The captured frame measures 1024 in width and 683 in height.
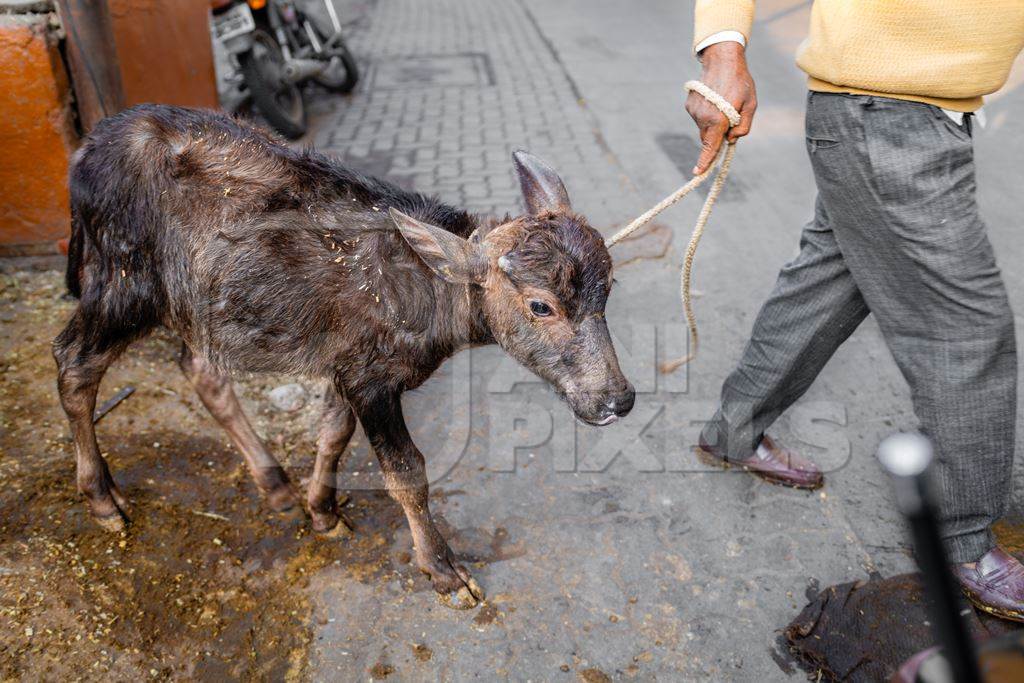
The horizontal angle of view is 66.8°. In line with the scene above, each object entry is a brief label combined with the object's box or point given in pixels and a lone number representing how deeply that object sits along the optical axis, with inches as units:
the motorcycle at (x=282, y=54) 278.1
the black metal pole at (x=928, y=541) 35.8
